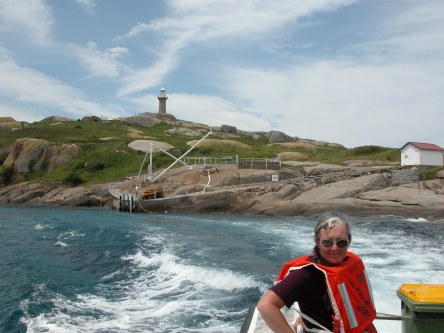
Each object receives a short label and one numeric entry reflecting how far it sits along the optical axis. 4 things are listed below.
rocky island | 33.53
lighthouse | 107.62
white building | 40.03
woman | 3.29
